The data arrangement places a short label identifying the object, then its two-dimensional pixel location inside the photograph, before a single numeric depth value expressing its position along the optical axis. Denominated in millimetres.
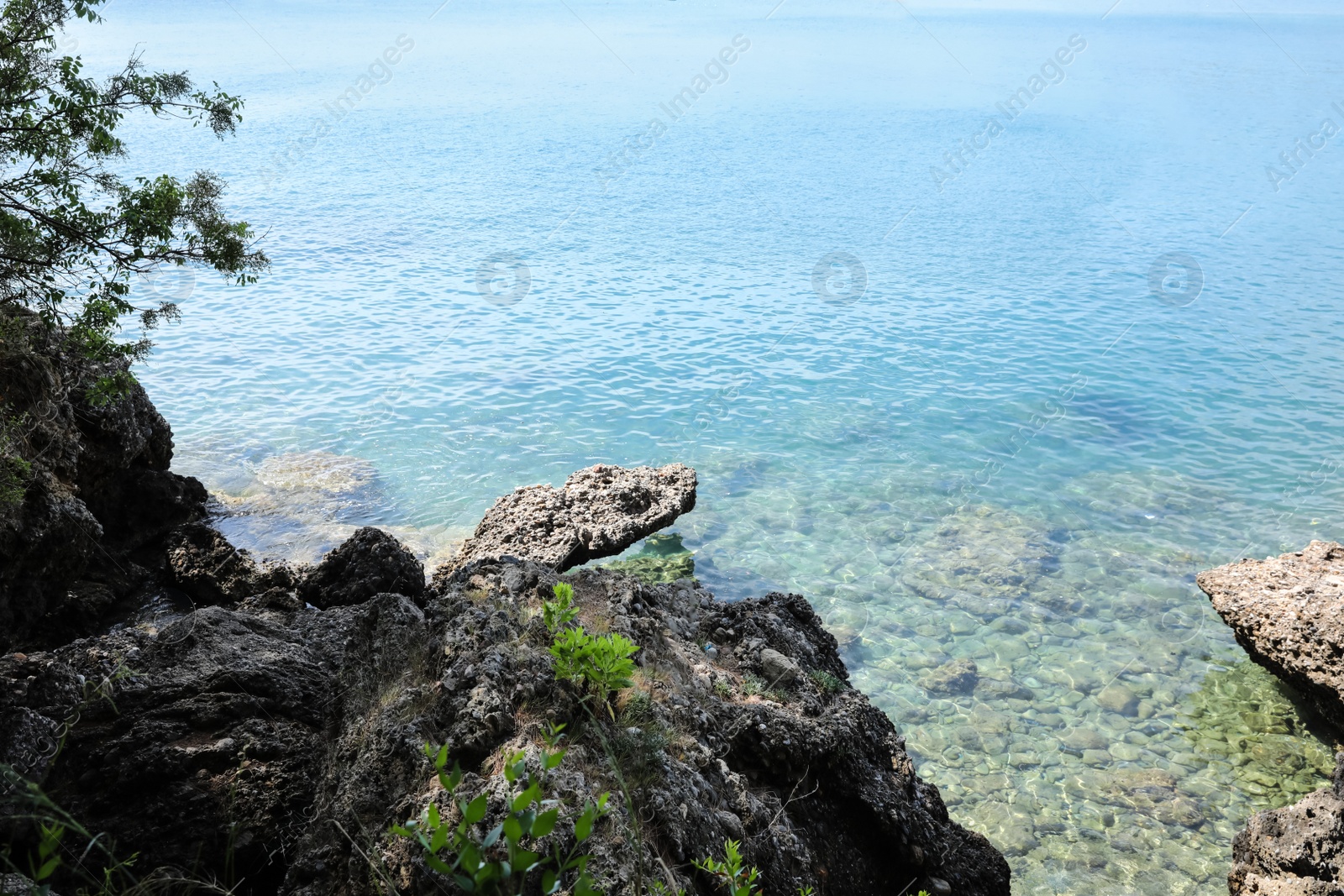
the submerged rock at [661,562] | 12578
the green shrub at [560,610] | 5484
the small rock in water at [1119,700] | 10617
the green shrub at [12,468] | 6980
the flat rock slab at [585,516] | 11016
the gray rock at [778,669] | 6945
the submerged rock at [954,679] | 10953
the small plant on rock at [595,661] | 4863
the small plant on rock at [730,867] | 3674
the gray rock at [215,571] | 9961
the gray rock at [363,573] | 9250
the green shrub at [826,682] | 7121
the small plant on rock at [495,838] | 1805
